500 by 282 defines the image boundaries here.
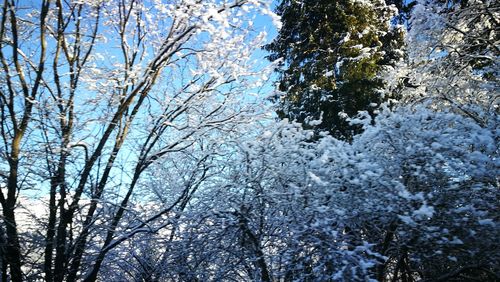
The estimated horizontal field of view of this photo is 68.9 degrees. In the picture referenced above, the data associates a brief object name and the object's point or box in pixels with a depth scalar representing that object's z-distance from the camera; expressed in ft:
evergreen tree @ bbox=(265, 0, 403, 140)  36.99
